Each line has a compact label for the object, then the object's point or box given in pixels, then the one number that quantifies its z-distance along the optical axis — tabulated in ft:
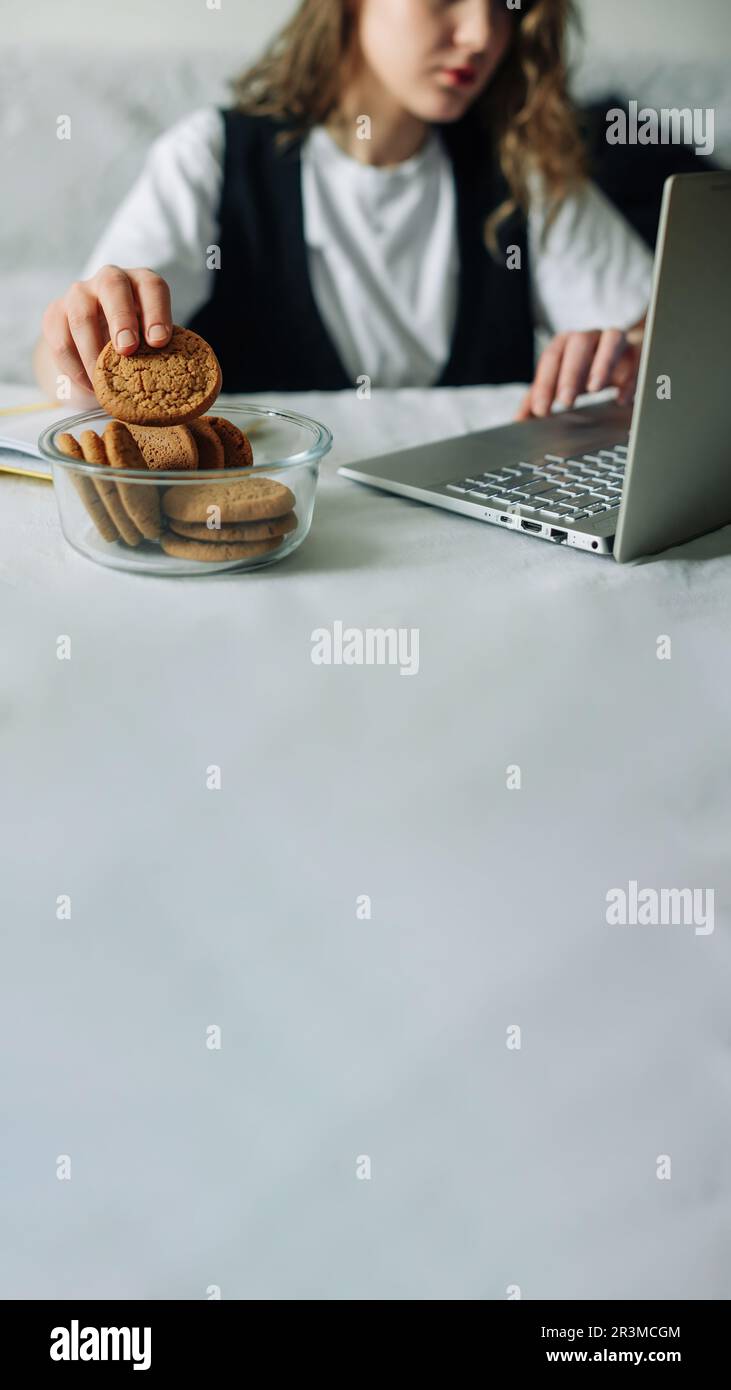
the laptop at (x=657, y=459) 1.90
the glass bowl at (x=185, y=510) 1.85
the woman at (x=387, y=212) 4.80
